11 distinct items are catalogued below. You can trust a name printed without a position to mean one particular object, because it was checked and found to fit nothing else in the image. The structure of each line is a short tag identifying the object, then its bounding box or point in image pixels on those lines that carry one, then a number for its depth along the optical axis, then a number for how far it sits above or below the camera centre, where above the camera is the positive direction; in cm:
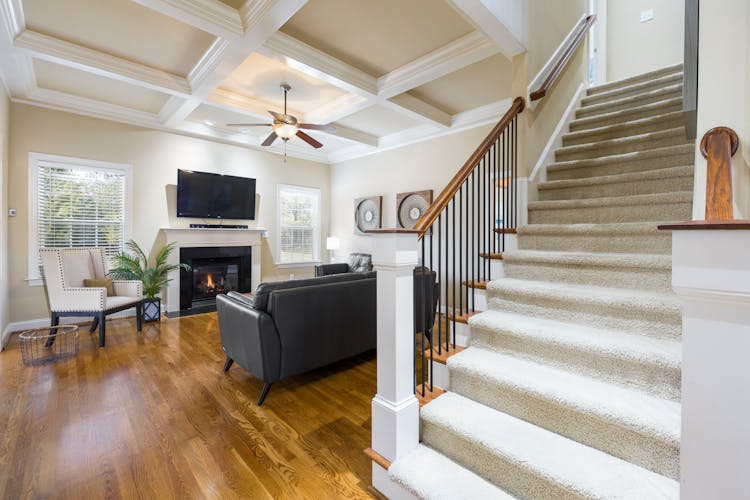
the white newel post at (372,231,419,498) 156 -53
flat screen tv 531 +81
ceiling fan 388 +139
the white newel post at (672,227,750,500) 80 -29
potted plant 450 -37
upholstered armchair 360 -55
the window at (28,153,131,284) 422 +53
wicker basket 318 -108
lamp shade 683 +2
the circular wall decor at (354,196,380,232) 624 +60
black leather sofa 239 -62
